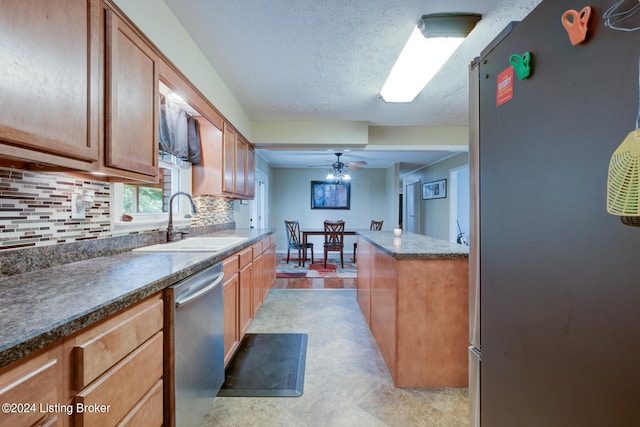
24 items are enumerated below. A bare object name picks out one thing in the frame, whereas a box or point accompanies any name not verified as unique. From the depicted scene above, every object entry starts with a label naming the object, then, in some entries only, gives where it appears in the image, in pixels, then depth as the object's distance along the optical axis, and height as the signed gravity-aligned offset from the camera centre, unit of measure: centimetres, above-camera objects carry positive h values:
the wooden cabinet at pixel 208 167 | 261 +46
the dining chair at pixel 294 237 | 554 -47
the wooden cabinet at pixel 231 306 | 184 -66
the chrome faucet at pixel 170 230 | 205 -11
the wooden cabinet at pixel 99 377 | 58 -42
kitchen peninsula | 171 -65
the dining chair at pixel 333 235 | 529 -40
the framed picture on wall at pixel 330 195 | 731 +54
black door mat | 173 -110
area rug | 471 -104
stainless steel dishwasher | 112 -61
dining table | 543 -38
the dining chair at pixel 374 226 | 591 -25
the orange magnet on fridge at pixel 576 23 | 53 +39
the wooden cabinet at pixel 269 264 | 321 -64
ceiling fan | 519 +95
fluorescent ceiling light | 171 +118
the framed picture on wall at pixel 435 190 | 600 +61
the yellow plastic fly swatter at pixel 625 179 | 44 +6
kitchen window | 162 +10
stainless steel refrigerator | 49 -3
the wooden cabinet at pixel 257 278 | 259 -64
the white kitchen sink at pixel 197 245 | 172 -21
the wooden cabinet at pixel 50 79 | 79 +45
